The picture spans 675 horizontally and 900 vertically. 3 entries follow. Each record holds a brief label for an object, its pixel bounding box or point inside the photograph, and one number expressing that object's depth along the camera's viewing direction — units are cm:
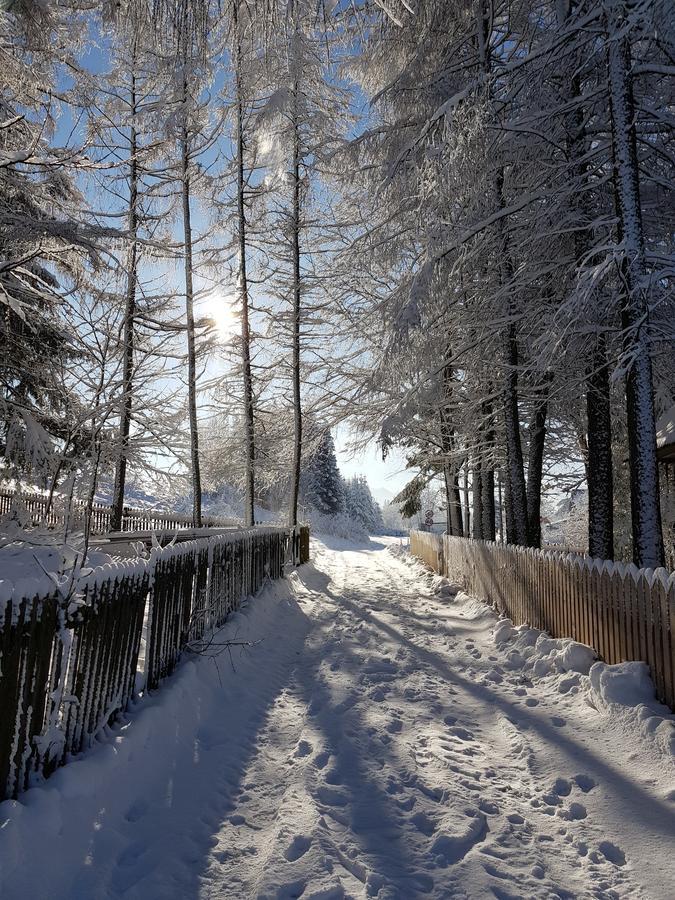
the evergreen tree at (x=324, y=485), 5316
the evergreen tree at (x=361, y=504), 7412
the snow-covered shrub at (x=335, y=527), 4644
